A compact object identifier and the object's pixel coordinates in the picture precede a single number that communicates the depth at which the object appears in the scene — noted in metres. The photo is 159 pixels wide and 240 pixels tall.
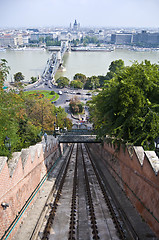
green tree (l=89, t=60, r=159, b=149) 8.34
